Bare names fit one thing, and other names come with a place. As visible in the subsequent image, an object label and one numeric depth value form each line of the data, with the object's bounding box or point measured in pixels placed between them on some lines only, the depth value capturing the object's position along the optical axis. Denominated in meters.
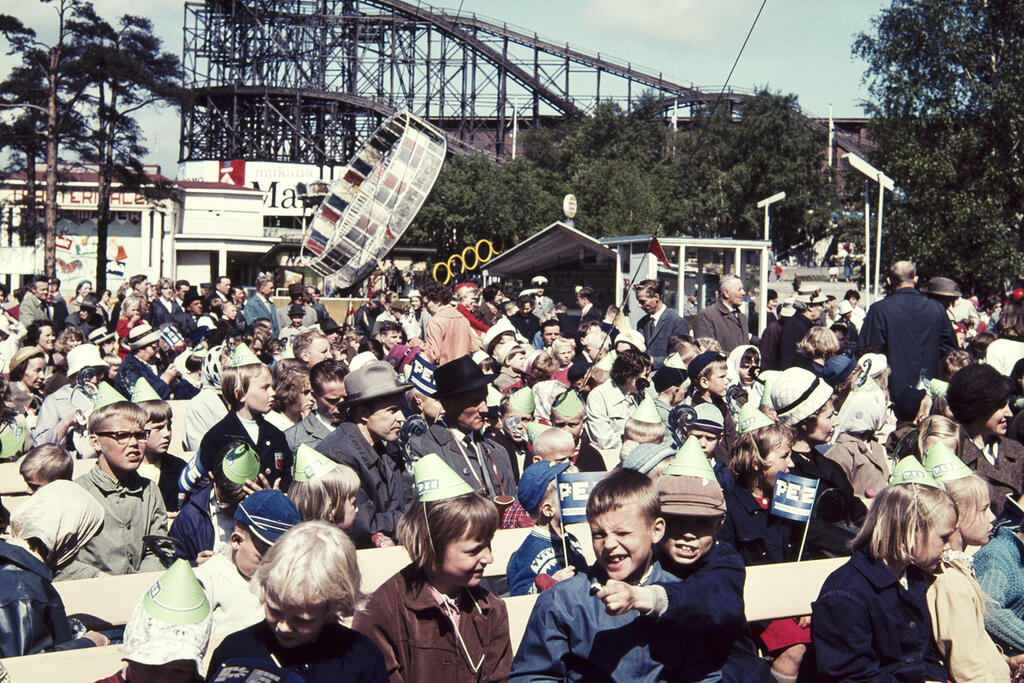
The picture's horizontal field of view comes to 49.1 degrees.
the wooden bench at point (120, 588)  4.11
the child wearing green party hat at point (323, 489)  3.94
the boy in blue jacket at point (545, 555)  4.04
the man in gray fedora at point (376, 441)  5.07
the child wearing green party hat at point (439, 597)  3.34
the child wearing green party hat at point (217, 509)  4.30
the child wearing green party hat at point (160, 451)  5.72
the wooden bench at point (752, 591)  3.90
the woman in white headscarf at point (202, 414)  6.91
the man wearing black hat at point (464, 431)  5.23
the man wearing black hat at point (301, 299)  15.04
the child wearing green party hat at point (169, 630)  2.73
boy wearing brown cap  3.06
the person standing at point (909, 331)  8.59
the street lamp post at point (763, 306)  16.47
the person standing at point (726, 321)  10.27
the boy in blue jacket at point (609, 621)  3.09
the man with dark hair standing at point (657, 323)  10.11
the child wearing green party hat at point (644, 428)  5.61
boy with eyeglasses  4.93
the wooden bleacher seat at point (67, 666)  3.35
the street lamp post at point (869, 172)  19.25
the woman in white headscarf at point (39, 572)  3.66
